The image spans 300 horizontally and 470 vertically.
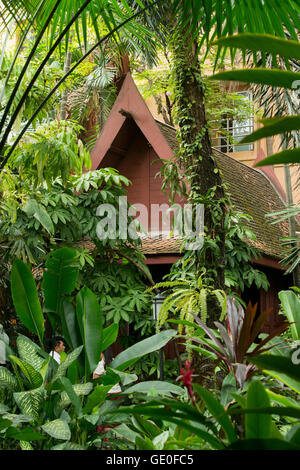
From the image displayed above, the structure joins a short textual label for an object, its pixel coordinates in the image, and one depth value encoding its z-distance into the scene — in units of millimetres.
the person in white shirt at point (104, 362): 6385
